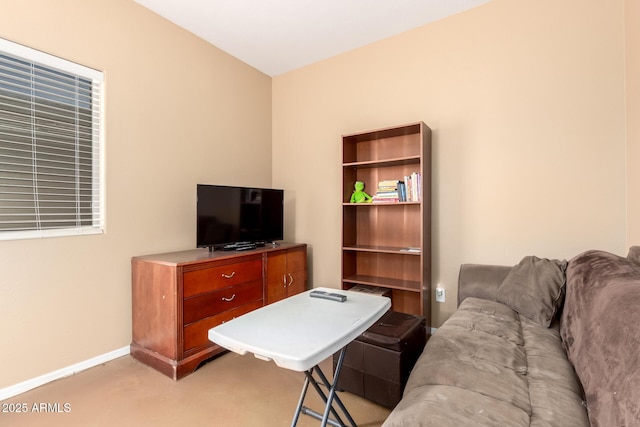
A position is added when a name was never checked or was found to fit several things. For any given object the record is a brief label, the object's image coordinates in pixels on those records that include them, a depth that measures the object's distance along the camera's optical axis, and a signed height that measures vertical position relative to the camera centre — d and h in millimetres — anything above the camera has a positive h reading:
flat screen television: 2543 -43
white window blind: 1867 +454
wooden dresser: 2080 -684
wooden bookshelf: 2617 -109
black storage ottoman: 1649 -855
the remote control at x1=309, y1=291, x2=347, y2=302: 1491 -434
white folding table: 951 -446
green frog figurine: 2967 +162
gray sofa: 982 -662
